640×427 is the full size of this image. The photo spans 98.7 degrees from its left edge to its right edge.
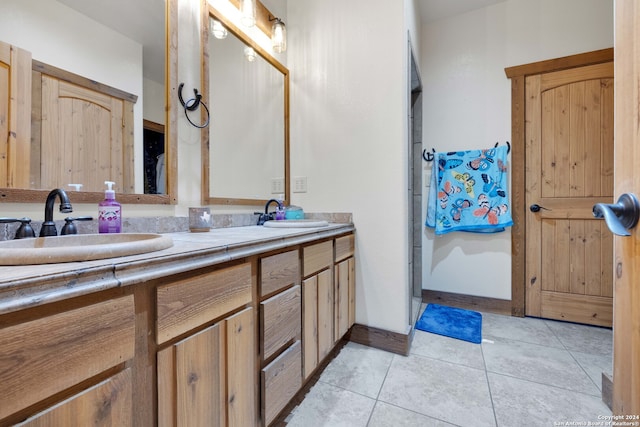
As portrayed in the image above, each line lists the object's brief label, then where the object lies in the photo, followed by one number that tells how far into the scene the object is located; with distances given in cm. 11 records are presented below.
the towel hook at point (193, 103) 133
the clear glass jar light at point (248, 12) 160
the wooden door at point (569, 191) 215
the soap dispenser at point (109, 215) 96
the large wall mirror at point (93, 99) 88
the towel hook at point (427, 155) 264
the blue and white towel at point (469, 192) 237
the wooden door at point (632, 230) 43
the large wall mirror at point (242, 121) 150
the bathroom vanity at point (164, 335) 46
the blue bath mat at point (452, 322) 202
